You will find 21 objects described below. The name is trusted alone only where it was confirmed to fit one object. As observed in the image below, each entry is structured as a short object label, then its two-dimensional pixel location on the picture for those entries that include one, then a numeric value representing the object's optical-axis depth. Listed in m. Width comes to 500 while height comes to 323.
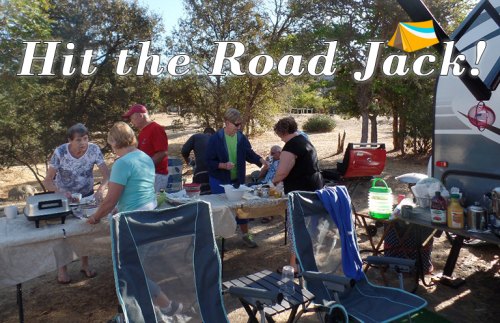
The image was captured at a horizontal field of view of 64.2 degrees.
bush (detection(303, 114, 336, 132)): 23.47
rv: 3.04
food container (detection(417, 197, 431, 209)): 3.41
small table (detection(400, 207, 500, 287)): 2.79
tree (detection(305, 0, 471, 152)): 9.92
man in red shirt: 4.20
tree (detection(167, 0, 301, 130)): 12.70
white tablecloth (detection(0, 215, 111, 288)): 2.49
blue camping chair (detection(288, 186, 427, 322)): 2.48
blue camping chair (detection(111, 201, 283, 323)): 2.14
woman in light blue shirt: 2.57
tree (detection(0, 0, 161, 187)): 10.05
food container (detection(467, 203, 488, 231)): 2.89
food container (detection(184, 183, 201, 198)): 3.52
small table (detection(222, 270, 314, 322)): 2.24
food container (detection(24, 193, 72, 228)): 2.70
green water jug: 3.60
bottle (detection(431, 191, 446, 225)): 3.05
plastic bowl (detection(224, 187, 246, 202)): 3.52
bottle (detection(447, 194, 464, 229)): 2.98
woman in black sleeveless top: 3.38
